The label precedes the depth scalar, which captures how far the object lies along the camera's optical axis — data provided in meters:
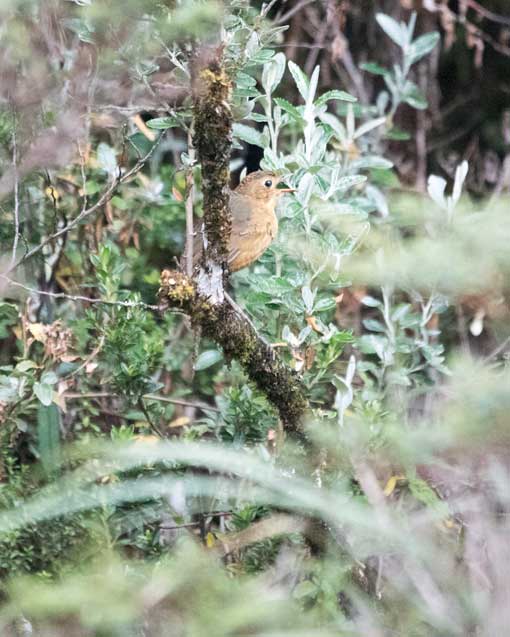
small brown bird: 7.28
